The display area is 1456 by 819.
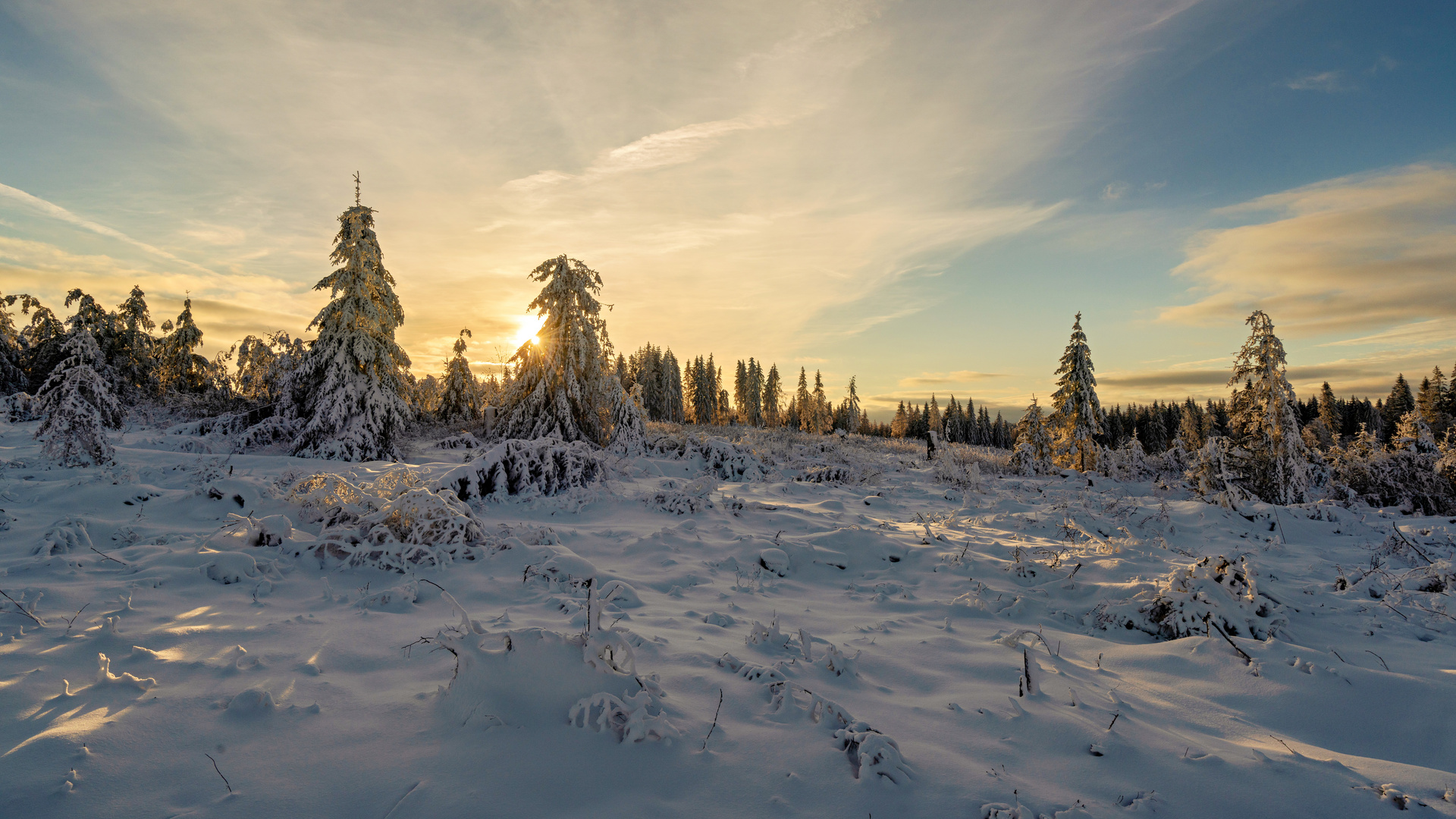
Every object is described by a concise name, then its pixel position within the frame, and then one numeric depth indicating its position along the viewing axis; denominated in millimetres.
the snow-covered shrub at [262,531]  5988
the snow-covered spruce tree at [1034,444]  24766
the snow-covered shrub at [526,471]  9797
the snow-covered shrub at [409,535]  6086
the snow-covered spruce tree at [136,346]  24453
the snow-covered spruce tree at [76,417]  8969
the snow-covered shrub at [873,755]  2822
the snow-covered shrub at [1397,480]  12633
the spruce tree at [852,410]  94125
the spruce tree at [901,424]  117500
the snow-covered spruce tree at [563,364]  16766
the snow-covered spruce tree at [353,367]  15422
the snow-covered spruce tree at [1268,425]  15938
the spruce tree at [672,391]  73188
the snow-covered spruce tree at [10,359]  20938
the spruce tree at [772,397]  89625
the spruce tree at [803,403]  103438
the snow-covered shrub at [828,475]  15539
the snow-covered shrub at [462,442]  18156
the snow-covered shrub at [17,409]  13922
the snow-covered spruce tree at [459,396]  26906
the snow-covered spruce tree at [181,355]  27531
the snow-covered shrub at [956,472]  15803
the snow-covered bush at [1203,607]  5113
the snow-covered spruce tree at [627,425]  18297
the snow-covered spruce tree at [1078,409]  24203
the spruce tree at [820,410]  97756
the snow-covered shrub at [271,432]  15906
